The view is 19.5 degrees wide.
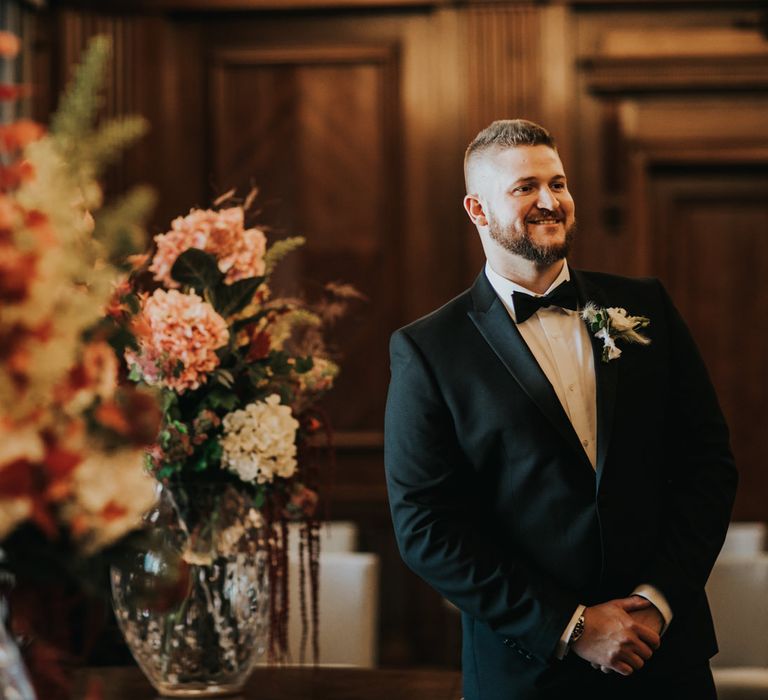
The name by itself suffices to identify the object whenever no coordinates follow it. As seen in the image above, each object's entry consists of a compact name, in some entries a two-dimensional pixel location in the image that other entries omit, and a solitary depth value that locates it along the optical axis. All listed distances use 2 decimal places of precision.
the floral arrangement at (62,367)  2.40
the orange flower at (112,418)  2.45
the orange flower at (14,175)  2.44
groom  3.22
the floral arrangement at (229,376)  3.06
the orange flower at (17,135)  2.43
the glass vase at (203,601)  3.04
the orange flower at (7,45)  2.44
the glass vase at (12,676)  2.46
